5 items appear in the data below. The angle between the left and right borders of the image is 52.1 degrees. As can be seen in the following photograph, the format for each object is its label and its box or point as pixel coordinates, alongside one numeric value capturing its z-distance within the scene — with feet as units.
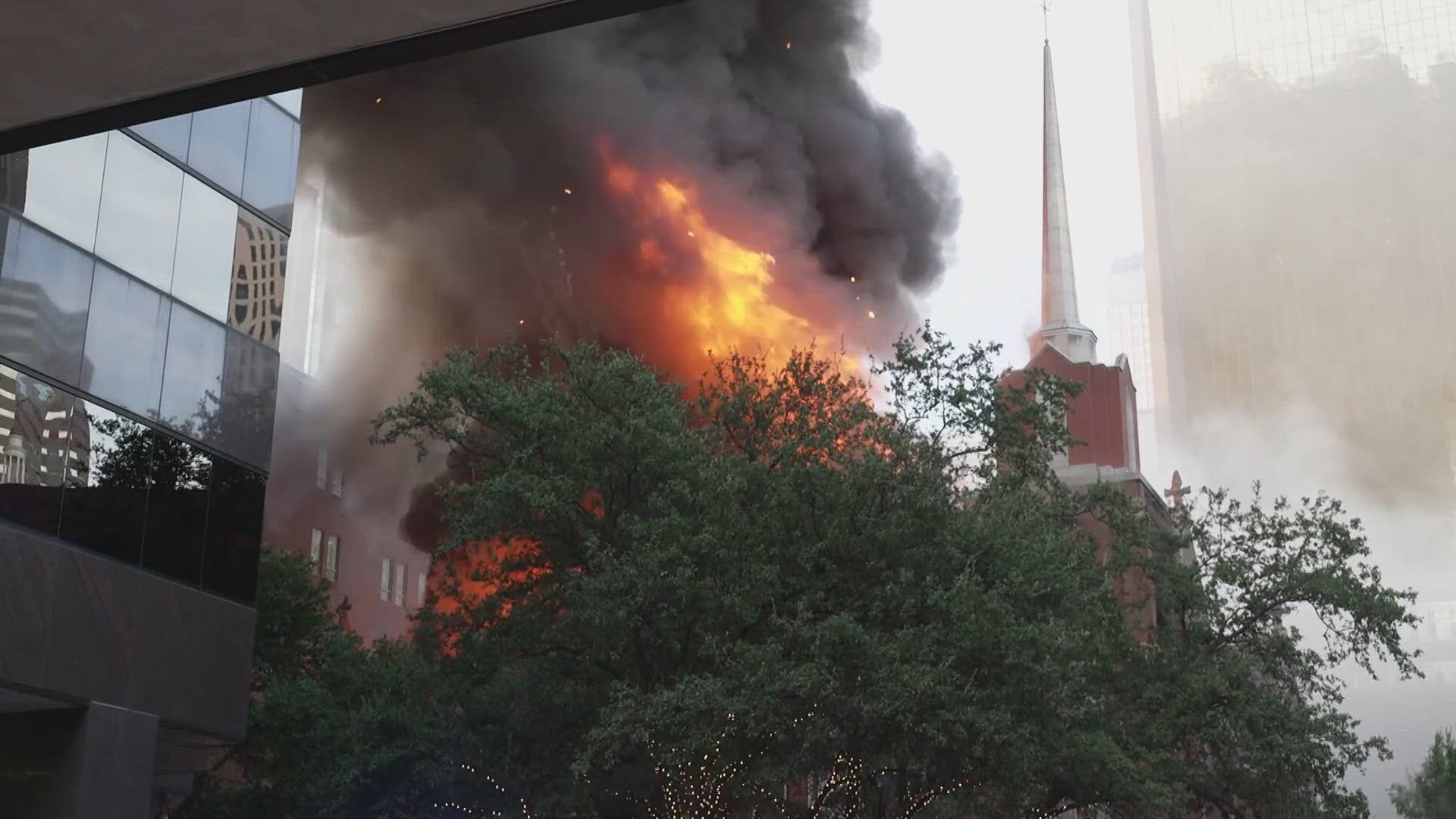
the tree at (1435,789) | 249.14
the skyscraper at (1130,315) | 456.86
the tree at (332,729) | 100.17
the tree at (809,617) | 88.17
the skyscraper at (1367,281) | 379.35
